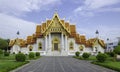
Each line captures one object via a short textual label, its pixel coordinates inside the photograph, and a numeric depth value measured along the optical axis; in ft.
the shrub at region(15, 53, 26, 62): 40.90
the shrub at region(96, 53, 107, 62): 39.59
